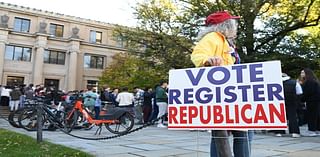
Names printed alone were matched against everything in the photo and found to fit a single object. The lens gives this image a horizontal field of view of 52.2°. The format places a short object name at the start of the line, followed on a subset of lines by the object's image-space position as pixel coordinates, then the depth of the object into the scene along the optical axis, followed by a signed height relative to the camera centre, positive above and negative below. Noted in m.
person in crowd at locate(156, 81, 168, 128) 12.20 +0.38
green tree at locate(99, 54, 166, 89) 23.11 +3.40
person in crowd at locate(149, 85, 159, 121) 13.60 +0.05
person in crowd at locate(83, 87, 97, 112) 12.52 +0.41
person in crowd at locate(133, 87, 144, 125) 14.99 +0.24
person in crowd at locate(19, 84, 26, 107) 18.35 +0.68
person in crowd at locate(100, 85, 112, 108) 16.69 +0.72
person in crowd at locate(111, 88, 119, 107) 14.95 +0.61
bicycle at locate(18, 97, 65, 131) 9.55 -0.28
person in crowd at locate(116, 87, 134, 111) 13.03 +0.43
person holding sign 2.93 +0.55
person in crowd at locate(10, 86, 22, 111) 17.59 +0.58
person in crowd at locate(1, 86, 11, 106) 22.81 +0.82
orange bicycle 10.17 -0.27
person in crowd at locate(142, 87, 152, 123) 14.28 +0.18
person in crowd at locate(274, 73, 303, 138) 8.82 +0.26
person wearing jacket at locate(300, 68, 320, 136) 9.09 +0.38
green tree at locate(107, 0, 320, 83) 17.52 +4.63
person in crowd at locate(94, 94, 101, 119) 12.78 +0.14
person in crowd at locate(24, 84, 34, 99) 17.66 +0.93
